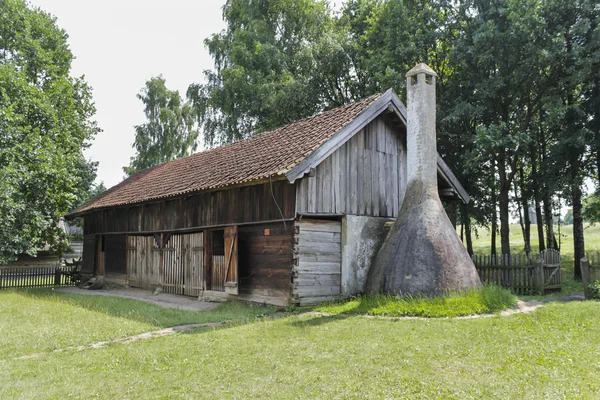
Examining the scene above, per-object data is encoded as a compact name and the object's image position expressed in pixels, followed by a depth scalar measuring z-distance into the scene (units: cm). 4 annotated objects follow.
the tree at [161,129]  4009
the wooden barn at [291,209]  1265
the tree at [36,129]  1930
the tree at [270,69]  2841
